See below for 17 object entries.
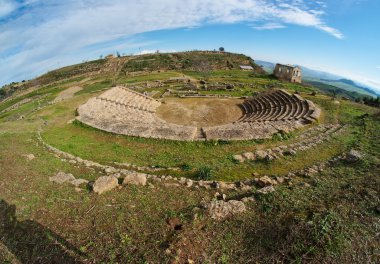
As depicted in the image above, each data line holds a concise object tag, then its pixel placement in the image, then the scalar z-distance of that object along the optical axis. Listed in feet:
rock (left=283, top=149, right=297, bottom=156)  48.61
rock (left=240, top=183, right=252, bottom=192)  34.70
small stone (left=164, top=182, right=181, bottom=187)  35.69
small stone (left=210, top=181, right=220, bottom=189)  35.64
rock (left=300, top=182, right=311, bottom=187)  33.91
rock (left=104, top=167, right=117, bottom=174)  42.04
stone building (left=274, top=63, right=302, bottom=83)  153.27
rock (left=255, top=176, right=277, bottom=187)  36.24
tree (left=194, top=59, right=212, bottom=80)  176.18
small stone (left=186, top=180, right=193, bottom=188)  36.30
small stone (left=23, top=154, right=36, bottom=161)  44.24
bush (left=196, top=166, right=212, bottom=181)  39.89
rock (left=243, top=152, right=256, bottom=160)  47.75
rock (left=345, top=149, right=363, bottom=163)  42.38
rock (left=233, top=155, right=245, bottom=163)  47.04
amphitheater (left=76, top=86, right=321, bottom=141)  58.65
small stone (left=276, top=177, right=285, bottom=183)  37.82
